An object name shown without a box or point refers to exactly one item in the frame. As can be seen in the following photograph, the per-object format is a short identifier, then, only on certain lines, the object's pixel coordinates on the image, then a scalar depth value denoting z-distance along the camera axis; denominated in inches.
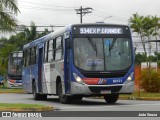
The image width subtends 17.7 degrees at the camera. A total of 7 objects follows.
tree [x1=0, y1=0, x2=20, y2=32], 872.3
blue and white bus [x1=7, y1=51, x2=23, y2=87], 1850.4
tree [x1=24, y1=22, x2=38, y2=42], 2770.7
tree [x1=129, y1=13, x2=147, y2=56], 2153.1
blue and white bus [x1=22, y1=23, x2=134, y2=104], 869.2
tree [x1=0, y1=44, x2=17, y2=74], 2866.1
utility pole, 2586.6
